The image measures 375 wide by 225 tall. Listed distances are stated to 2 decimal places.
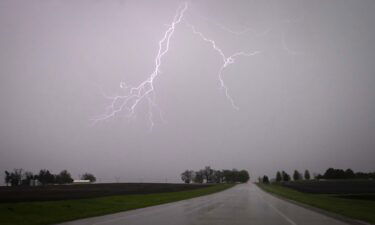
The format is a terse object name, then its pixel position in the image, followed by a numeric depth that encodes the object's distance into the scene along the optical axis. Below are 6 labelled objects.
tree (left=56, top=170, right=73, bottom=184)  191.56
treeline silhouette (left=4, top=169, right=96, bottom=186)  157.23
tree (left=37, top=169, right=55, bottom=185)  177.16
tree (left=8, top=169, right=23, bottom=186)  156.12
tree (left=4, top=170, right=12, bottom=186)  158.93
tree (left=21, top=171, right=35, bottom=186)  157.38
